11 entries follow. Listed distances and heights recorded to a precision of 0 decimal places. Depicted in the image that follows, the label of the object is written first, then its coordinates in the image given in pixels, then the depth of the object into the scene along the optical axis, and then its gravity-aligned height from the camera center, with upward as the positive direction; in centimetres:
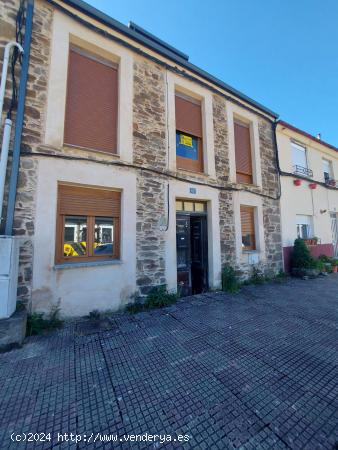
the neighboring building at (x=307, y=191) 771 +216
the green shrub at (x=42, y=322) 312 -127
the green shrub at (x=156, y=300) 413 -124
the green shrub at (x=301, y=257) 696 -53
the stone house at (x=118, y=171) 354 +160
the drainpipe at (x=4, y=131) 305 +181
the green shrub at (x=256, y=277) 611 -107
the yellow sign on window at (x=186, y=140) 559 +290
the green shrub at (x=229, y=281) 537 -105
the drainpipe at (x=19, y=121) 319 +209
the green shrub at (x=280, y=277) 649 -119
